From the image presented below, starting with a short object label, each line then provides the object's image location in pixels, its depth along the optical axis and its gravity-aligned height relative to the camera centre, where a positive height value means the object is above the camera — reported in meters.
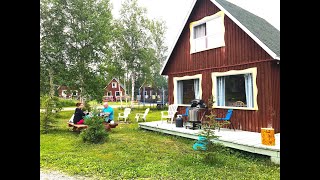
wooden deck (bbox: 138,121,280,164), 4.98 -1.29
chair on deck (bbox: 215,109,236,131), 7.57 -0.83
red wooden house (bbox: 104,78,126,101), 38.22 +0.53
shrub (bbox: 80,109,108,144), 6.99 -1.19
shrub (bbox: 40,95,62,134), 8.91 -0.85
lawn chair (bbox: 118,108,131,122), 12.15 -1.04
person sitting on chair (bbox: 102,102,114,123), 8.91 -0.75
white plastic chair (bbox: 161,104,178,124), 9.59 -0.74
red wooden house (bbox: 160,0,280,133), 6.99 +1.10
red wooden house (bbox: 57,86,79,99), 18.03 +0.17
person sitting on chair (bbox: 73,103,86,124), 8.76 -0.87
